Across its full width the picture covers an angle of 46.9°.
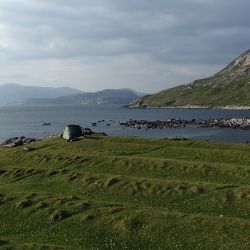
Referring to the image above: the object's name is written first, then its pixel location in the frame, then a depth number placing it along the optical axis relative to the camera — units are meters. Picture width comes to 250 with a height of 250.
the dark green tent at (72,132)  57.21
